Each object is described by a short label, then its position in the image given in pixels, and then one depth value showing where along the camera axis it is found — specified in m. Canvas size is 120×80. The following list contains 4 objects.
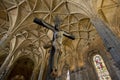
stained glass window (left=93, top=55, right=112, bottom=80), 9.91
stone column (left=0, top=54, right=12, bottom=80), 10.77
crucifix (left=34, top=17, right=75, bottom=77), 2.54
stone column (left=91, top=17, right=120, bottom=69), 6.03
